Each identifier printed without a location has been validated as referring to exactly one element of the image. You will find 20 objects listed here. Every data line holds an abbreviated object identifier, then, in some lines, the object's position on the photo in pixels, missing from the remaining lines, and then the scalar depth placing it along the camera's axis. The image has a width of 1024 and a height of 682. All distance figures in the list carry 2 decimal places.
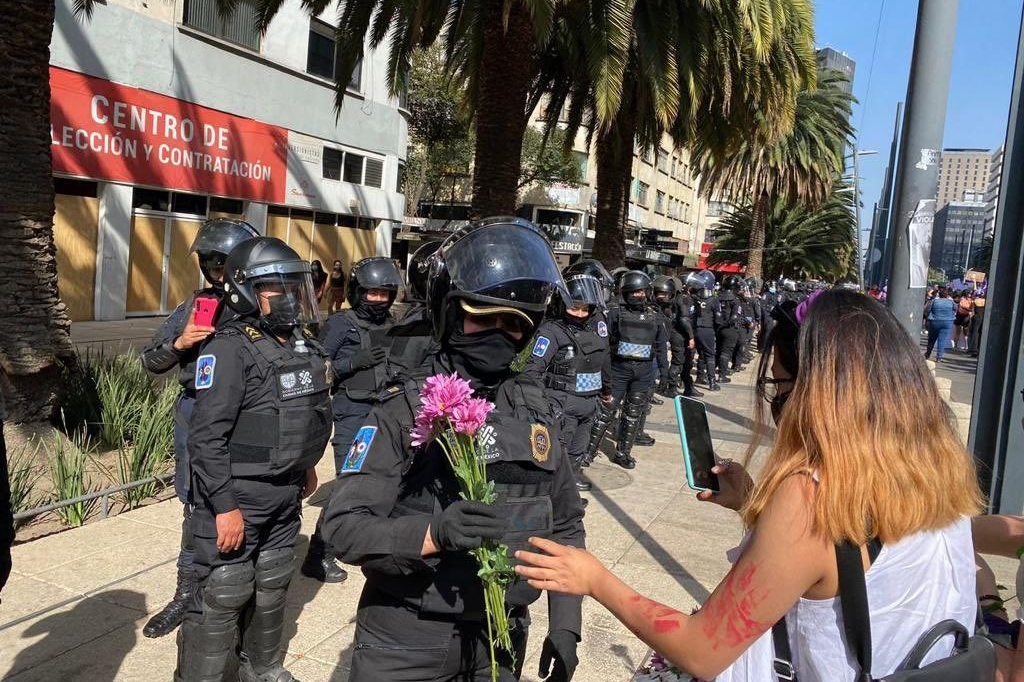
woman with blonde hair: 1.46
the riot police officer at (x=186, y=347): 3.75
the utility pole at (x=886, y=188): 19.90
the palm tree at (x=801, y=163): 24.59
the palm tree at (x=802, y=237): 39.78
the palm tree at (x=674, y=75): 8.54
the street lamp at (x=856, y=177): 23.89
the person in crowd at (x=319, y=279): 13.54
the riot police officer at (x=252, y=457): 3.03
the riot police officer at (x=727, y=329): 14.23
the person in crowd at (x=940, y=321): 18.08
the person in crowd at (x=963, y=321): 24.70
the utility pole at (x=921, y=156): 4.29
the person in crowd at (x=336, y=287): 15.98
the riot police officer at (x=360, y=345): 5.12
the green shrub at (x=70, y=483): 4.93
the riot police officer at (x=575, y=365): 6.20
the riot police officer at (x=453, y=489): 1.89
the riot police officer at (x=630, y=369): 7.92
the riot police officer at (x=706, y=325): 13.12
